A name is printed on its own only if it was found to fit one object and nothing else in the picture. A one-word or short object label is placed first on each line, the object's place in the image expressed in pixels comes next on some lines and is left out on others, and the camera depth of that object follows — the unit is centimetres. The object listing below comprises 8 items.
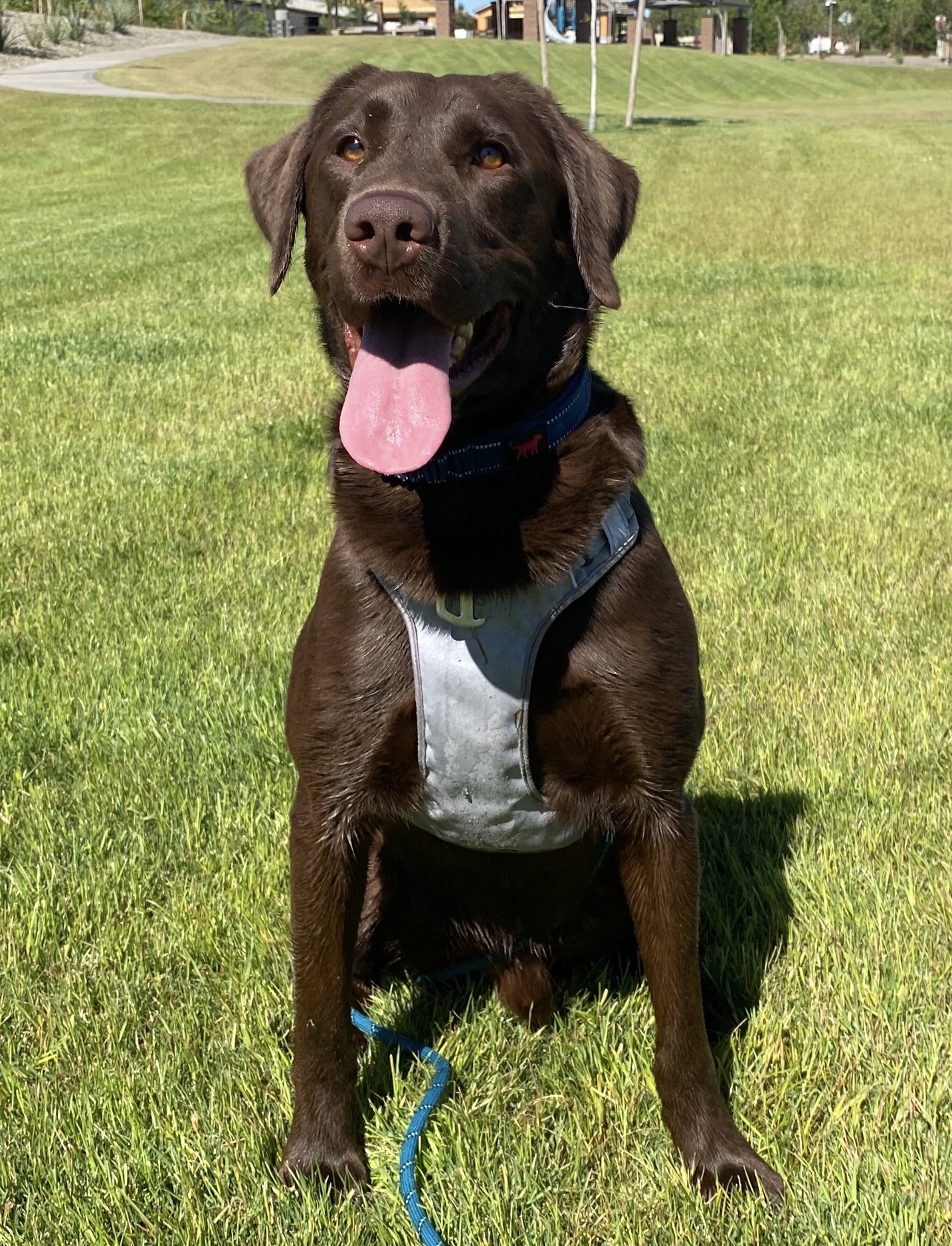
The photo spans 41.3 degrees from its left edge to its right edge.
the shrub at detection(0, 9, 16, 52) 4238
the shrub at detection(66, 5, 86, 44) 4656
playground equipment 6856
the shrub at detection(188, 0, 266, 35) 6006
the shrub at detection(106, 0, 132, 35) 5166
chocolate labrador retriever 196
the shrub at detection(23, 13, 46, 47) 4444
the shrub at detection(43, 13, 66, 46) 4531
